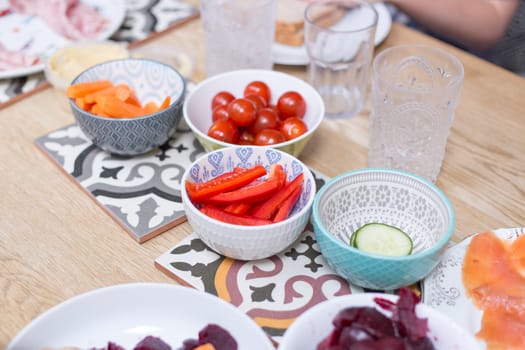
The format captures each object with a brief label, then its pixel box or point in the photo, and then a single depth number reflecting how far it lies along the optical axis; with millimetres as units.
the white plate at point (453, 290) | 863
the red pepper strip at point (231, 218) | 936
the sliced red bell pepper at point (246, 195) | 970
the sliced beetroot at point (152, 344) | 802
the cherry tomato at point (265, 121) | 1159
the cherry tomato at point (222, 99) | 1221
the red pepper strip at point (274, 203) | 979
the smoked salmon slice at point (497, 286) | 831
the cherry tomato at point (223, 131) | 1124
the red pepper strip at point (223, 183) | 967
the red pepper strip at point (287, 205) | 965
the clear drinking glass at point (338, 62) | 1296
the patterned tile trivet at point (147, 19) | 1625
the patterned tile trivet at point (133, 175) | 1055
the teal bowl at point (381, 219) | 858
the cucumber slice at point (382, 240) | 915
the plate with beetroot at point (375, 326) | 728
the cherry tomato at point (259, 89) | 1253
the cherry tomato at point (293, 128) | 1142
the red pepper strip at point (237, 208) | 973
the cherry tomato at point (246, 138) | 1166
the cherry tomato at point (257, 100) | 1194
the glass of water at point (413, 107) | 1063
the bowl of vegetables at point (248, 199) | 907
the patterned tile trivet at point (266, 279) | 887
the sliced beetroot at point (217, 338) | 792
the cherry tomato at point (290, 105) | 1210
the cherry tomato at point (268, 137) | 1109
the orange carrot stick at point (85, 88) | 1170
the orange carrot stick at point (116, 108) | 1141
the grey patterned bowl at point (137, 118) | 1126
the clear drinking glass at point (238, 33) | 1352
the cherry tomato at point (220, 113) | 1182
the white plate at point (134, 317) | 795
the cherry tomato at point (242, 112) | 1140
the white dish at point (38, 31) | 1549
